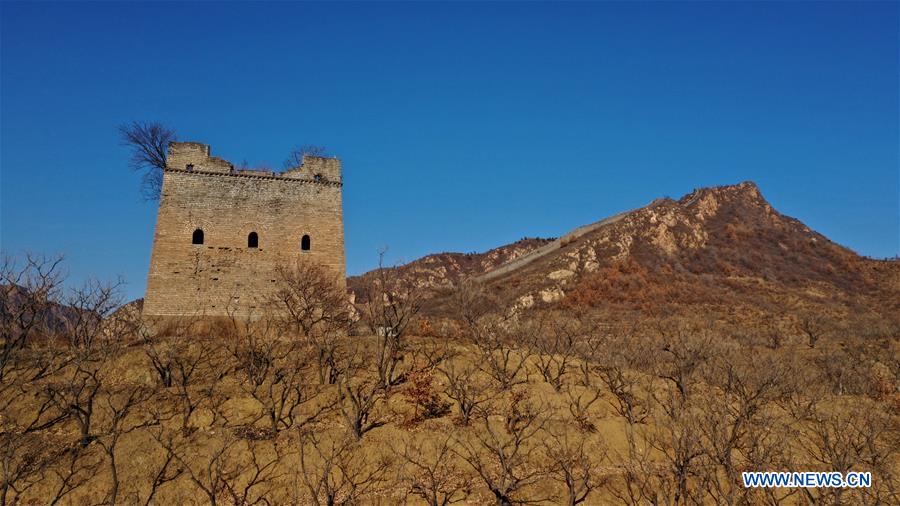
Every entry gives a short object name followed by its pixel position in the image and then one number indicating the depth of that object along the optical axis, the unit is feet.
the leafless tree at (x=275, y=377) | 53.67
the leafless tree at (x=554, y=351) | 67.21
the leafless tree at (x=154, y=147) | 83.56
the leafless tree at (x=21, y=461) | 42.65
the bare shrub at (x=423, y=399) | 56.70
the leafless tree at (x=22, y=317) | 59.31
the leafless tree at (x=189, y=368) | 56.13
